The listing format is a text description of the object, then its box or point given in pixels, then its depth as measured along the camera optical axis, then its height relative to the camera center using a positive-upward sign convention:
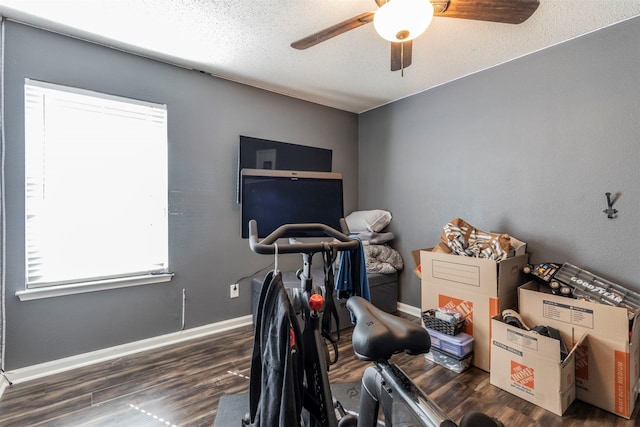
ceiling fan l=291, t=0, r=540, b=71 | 1.28 +1.00
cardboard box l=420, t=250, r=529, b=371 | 2.04 -0.58
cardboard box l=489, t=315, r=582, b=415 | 1.62 -0.93
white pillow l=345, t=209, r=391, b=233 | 3.24 -0.13
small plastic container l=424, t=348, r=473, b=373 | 2.08 -1.10
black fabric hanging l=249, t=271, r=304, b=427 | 0.95 -0.52
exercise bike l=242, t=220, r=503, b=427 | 0.96 -0.53
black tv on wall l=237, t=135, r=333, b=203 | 2.76 +0.54
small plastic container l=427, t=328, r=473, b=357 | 2.07 -0.97
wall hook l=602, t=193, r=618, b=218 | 1.95 +0.00
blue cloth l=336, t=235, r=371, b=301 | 1.26 -0.29
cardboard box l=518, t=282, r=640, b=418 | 1.60 -0.81
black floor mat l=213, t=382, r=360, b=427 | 1.59 -1.15
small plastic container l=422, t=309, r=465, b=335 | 2.11 -0.85
